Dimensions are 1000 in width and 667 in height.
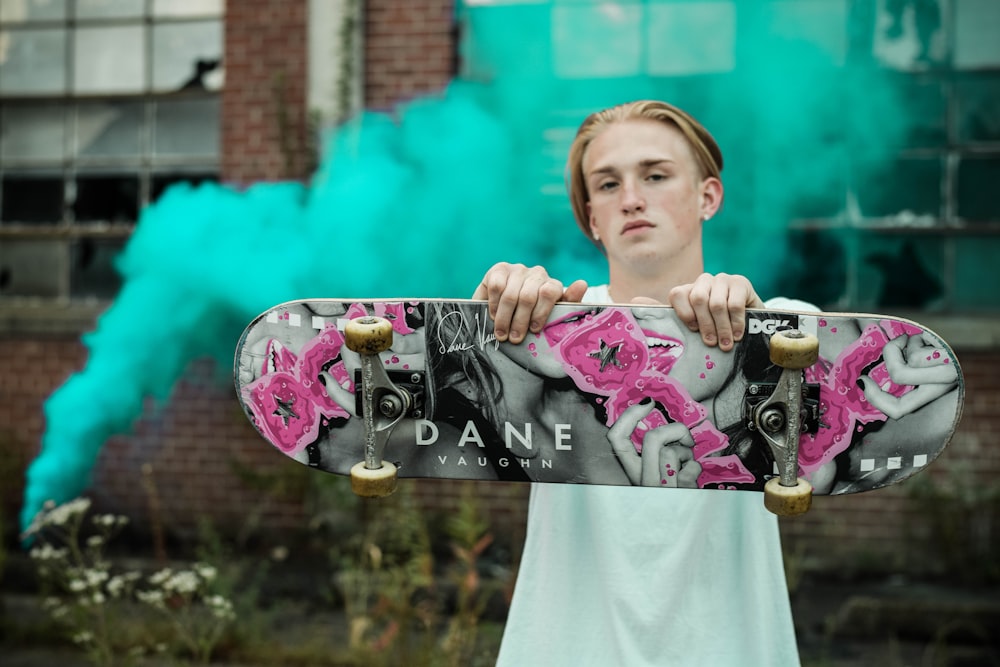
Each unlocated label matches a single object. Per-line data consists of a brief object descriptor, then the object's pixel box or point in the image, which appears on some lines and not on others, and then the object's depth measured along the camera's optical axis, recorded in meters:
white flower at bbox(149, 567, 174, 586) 3.01
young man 1.52
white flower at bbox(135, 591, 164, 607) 2.98
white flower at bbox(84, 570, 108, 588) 3.01
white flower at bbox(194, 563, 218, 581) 2.82
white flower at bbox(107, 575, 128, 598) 3.01
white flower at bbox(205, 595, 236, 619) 2.86
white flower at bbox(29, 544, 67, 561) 3.23
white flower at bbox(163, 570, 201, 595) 2.92
